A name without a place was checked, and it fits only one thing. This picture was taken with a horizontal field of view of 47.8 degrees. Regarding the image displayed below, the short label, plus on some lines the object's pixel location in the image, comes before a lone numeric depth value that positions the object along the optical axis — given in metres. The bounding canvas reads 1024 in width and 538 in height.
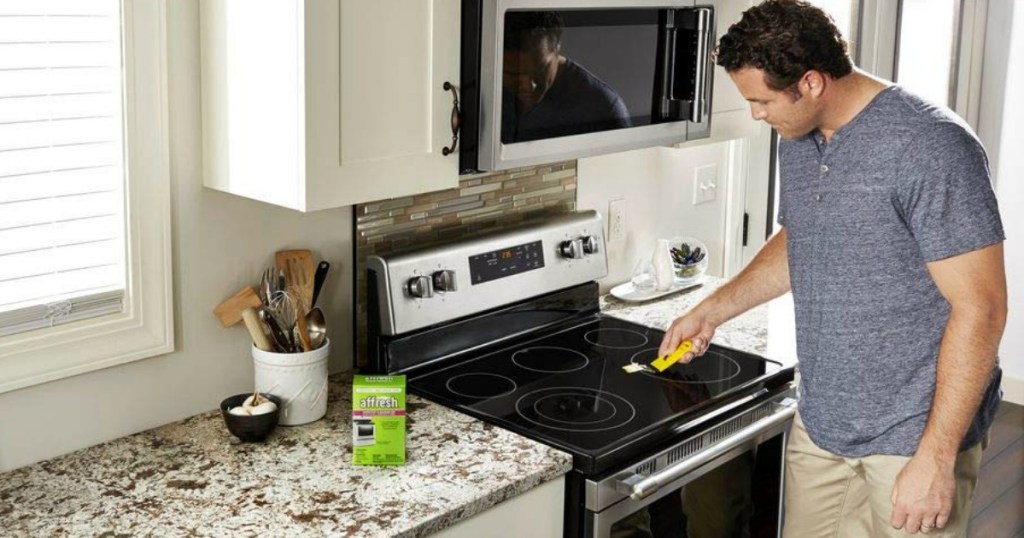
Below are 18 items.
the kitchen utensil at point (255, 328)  2.01
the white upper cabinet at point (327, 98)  1.77
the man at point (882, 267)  1.79
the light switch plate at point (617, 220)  2.89
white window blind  1.71
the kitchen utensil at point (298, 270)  2.12
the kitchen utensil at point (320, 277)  2.16
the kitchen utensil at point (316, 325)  2.11
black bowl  1.92
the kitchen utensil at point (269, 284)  2.10
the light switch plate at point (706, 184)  3.15
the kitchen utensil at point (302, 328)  2.05
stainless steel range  2.01
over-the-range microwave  2.01
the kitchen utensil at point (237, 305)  2.05
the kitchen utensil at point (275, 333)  2.05
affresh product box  1.86
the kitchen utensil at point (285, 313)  2.07
